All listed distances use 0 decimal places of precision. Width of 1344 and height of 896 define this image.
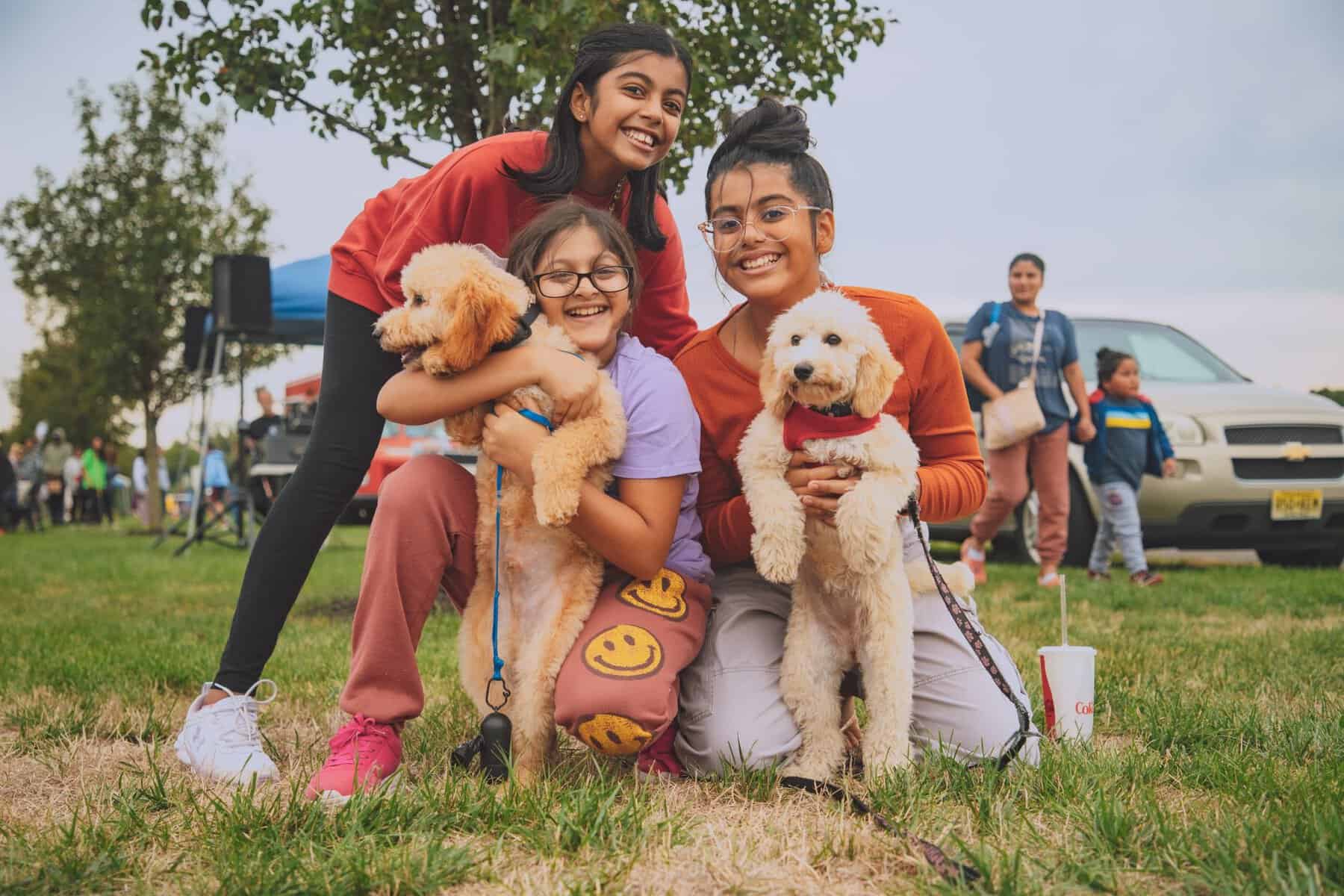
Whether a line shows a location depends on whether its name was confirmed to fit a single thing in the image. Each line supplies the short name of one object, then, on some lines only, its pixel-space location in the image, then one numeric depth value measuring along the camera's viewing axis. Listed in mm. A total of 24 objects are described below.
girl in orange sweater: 2619
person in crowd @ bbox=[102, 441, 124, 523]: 25031
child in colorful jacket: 6867
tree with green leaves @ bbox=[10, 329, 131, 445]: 22422
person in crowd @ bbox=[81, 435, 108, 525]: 24141
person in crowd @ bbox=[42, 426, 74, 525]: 23172
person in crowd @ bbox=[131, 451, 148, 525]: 26047
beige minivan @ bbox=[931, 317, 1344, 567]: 7219
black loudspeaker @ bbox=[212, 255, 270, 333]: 7637
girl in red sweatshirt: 2695
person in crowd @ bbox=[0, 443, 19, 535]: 19625
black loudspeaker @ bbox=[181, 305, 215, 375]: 10320
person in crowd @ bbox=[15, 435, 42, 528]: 21375
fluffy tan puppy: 2273
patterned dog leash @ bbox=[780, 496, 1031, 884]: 1886
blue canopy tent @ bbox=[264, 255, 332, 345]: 8391
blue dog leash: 2439
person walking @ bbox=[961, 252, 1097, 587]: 6691
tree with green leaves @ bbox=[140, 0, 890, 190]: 5008
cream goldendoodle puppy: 2377
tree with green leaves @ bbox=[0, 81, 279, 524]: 19016
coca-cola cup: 2766
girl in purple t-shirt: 2348
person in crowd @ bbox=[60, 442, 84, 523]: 24750
